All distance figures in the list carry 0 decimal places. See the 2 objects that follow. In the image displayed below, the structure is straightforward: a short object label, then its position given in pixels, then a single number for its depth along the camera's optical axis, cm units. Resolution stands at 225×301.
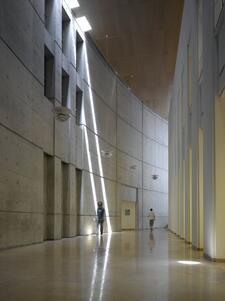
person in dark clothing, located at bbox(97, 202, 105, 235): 1561
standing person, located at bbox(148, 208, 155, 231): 2315
